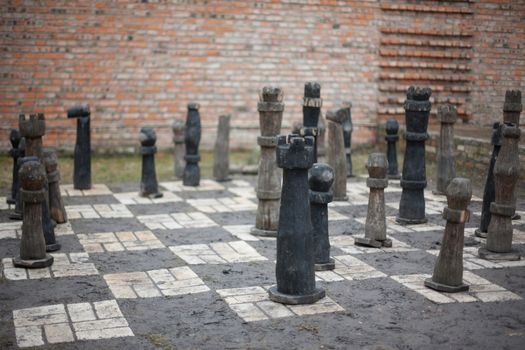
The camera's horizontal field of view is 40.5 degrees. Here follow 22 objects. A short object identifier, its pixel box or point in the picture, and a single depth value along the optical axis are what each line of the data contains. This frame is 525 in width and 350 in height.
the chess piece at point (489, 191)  6.64
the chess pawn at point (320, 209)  5.29
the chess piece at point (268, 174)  6.88
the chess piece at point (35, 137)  6.23
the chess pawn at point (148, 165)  8.62
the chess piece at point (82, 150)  9.05
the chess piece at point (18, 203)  7.43
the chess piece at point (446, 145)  8.59
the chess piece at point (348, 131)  10.10
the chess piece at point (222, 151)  9.86
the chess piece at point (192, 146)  9.34
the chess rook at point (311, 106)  7.57
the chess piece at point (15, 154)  7.67
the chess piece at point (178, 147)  9.96
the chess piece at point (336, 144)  8.31
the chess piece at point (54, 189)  6.80
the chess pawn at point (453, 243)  4.98
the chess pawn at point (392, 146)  9.63
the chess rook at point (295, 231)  4.84
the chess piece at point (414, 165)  7.20
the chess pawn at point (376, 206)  6.30
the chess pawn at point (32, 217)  5.54
